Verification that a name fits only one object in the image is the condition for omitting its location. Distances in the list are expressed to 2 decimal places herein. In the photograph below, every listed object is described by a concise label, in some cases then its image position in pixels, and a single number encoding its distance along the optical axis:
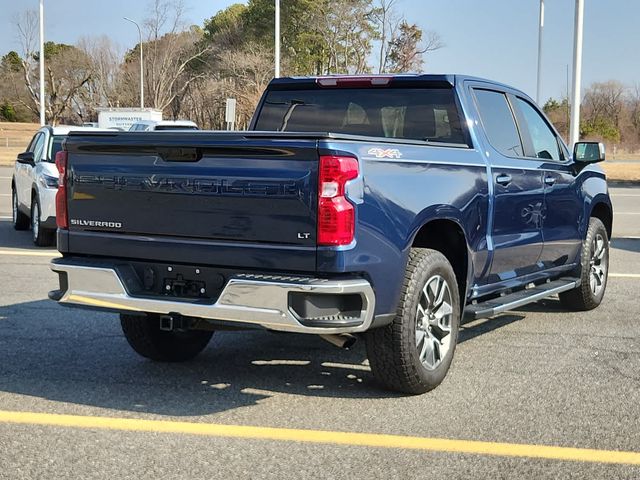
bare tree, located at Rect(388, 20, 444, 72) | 53.75
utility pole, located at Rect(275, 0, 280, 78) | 33.80
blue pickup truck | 4.41
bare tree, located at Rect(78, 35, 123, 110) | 60.38
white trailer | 40.84
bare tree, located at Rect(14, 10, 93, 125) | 61.53
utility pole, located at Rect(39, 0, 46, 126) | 39.62
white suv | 11.70
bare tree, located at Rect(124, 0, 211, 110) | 59.25
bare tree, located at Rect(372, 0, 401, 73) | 54.88
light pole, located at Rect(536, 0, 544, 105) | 36.83
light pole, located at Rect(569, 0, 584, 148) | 20.86
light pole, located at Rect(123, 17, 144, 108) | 54.88
